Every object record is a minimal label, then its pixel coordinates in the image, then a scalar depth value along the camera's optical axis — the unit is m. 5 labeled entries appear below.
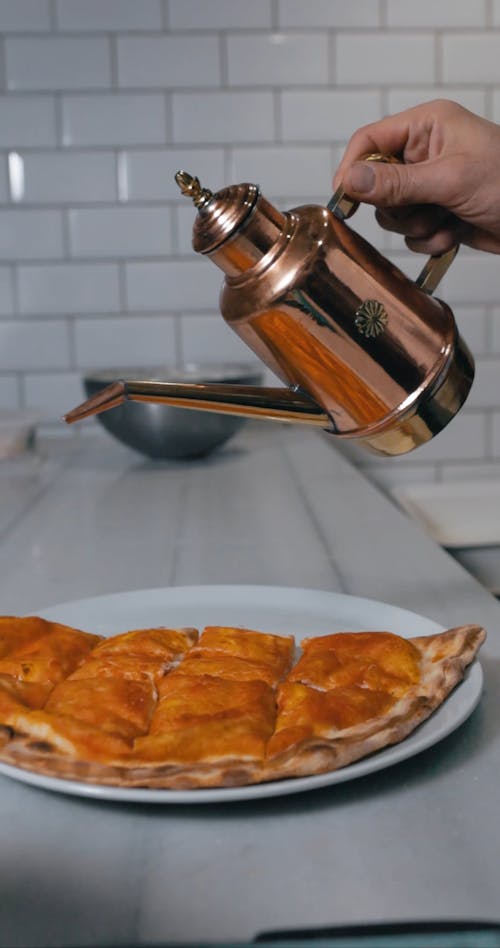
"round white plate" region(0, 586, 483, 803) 0.77
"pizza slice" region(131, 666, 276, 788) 0.49
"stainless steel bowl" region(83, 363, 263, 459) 1.56
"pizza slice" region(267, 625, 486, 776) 0.51
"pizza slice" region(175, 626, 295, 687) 0.61
